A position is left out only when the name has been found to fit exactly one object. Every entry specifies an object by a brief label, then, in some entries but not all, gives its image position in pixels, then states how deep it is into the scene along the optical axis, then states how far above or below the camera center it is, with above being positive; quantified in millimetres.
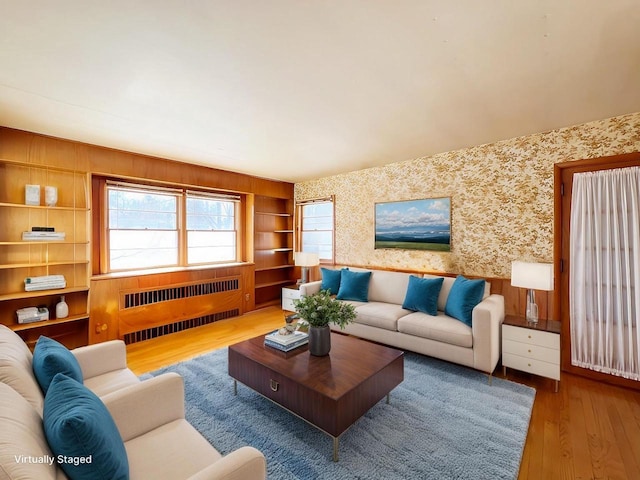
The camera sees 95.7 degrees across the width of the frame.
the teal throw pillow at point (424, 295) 3307 -650
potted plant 2303 -605
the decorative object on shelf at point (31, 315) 3008 -740
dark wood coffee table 1791 -950
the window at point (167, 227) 3867 +242
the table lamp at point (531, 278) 2680 -379
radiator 3689 -916
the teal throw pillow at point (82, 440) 896 -627
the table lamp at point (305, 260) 4922 -323
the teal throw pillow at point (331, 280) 4262 -580
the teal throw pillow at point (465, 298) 2967 -617
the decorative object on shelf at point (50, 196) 3164 +530
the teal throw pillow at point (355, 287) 3953 -639
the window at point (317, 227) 5273 +265
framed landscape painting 3840 +221
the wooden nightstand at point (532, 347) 2566 -997
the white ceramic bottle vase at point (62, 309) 3219 -727
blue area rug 1704 -1332
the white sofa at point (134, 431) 826 -803
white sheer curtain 2641 -327
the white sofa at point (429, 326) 2697 -906
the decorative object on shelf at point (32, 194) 3043 +530
